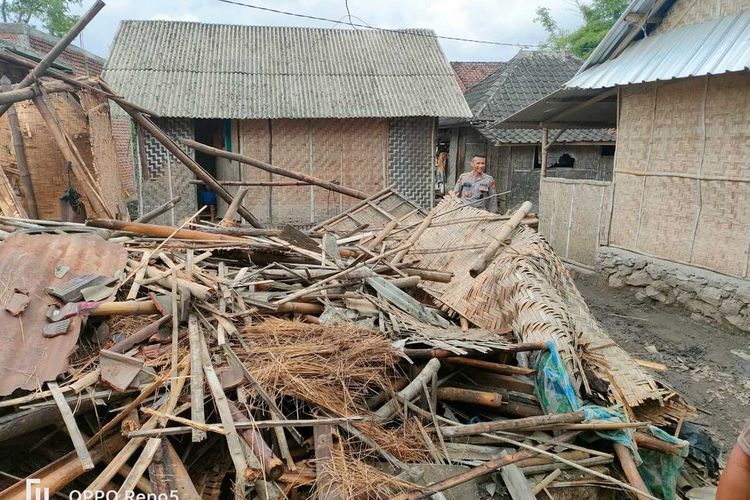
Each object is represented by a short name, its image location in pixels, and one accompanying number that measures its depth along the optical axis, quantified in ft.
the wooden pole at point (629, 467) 9.20
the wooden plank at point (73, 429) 7.97
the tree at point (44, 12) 85.25
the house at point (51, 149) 22.80
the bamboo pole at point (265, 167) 22.00
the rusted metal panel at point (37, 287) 9.23
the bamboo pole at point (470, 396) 10.62
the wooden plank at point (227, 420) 7.80
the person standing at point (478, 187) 25.00
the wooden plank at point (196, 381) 8.36
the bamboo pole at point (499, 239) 14.46
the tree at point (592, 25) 80.71
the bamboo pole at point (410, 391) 10.07
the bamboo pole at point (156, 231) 15.33
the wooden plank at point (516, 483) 8.71
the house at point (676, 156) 21.38
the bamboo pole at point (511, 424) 9.80
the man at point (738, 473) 5.52
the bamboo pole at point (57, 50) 16.40
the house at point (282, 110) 36.55
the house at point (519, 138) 48.15
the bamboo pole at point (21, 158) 19.69
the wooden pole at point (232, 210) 19.60
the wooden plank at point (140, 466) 7.70
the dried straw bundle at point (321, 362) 9.69
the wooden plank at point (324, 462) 7.93
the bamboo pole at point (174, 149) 20.47
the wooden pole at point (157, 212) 19.96
